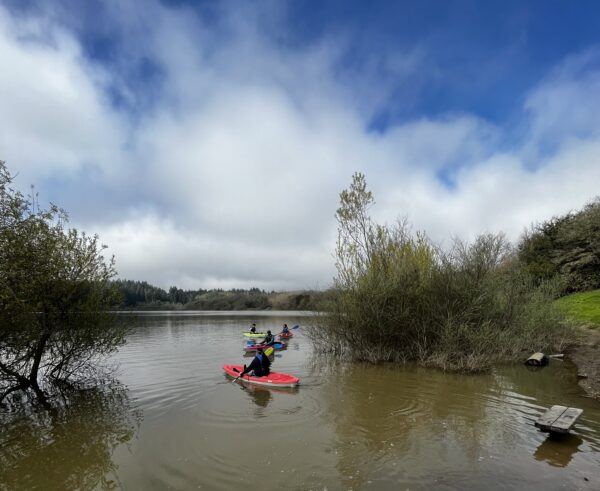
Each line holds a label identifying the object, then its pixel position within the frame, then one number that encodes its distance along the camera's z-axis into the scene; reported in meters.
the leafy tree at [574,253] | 32.91
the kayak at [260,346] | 24.37
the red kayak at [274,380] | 13.99
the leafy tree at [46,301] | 9.59
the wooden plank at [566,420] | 8.19
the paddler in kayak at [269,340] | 25.67
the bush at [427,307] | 16.56
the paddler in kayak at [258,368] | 14.62
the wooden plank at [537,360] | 17.77
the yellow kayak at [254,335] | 30.11
